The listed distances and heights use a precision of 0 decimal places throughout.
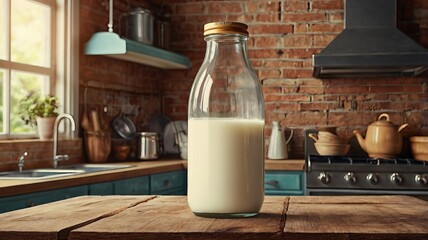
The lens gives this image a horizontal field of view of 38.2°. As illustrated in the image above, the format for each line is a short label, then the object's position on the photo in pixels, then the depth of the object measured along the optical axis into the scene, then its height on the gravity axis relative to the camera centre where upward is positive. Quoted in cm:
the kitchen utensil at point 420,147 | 429 -14
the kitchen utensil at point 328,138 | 445 -8
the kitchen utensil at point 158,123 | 504 +3
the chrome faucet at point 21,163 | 321 -19
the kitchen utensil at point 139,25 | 436 +73
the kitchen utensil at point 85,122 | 401 +3
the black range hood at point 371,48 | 418 +55
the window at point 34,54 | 342 +44
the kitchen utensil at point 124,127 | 444 +0
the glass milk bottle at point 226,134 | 125 -1
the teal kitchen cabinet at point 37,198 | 253 -31
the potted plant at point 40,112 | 357 +9
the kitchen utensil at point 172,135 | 496 -6
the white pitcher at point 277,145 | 460 -13
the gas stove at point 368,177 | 389 -32
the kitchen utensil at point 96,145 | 401 -12
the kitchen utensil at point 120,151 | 430 -17
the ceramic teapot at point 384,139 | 428 -8
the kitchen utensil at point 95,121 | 404 +4
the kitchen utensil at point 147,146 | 447 -14
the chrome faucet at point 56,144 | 356 -10
